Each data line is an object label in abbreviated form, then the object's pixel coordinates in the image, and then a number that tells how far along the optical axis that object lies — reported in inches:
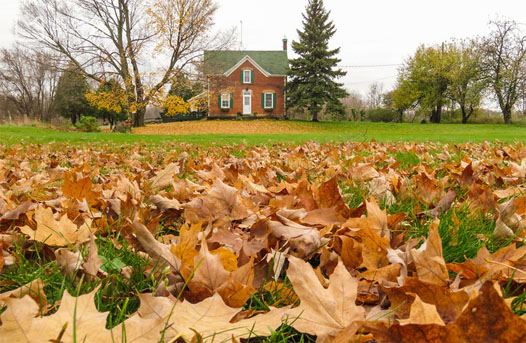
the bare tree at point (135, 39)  855.7
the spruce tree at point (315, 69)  1135.0
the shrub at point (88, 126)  876.0
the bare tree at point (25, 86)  1524.4
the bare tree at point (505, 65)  1170.6
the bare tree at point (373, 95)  2642.2
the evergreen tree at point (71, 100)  1476.4
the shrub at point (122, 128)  839.7
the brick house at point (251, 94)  1323.8
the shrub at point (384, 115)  1611.7
